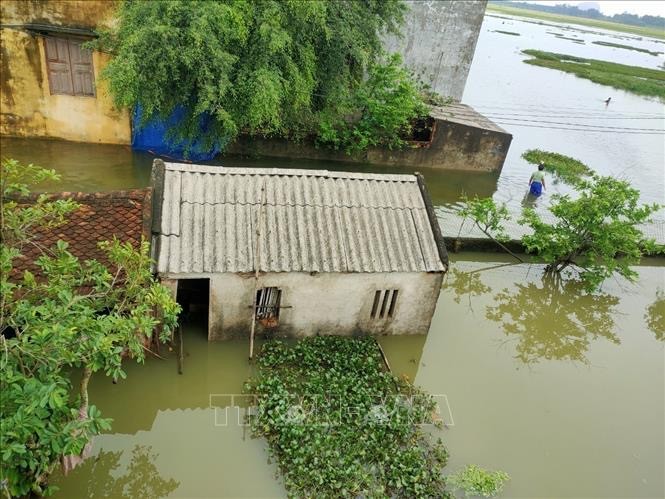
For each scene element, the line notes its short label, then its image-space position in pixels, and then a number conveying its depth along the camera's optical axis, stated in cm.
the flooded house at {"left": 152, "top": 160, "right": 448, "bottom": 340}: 725
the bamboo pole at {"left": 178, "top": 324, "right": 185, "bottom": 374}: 751
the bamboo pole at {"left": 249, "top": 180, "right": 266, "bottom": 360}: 716
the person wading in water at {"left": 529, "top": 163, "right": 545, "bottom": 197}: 1600
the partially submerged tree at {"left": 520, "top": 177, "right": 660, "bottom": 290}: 1038
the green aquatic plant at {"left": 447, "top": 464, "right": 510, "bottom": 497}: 637
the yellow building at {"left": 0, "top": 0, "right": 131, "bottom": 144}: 1223
